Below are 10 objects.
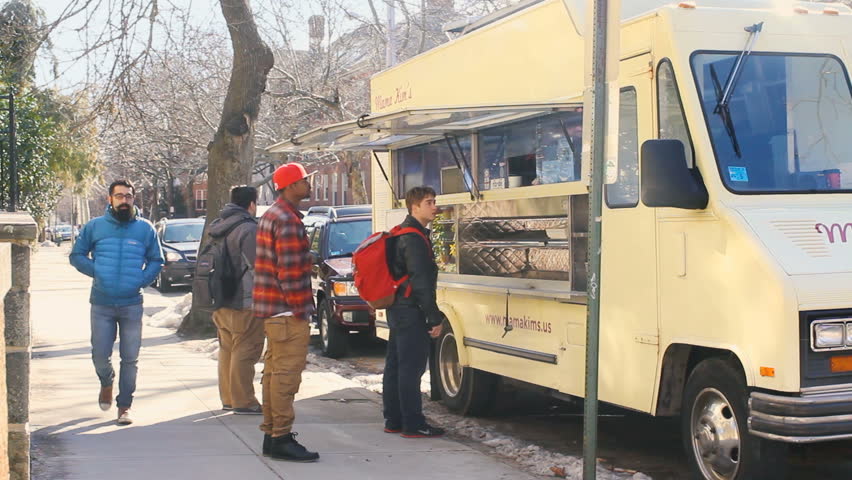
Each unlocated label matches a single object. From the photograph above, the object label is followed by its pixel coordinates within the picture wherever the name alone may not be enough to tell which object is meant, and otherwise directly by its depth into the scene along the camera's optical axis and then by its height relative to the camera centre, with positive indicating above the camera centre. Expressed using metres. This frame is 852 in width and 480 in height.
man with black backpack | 8.82 -0.59
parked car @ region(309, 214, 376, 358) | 13.53 -0.81
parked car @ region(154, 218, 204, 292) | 27.50 -0.70
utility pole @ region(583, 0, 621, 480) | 5.36 +0.46
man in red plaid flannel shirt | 6.91 -0.55
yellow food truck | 5.55 +0.03
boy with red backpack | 7.86 -0.62
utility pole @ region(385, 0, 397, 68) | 24.86 +4.16
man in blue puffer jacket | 8.28 -0.38
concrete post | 5.50 -0.75
